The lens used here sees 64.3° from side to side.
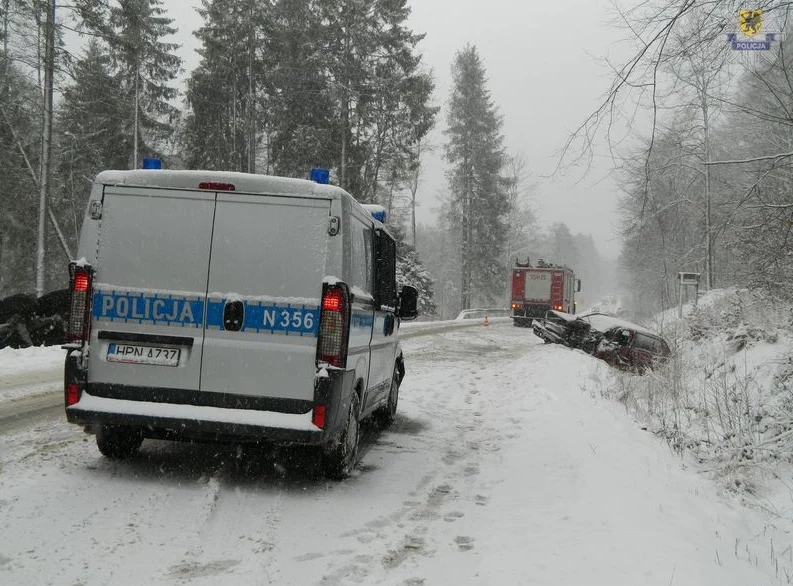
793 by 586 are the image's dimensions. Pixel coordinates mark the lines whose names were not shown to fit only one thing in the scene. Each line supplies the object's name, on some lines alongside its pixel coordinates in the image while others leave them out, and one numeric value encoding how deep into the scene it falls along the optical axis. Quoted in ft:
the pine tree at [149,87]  97.81
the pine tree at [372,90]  95.20
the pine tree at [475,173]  151.02
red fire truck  105.40
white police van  15.20
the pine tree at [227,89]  99.09
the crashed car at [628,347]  48.65
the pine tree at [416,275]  118.73
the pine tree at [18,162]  80.74
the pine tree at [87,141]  93.56
